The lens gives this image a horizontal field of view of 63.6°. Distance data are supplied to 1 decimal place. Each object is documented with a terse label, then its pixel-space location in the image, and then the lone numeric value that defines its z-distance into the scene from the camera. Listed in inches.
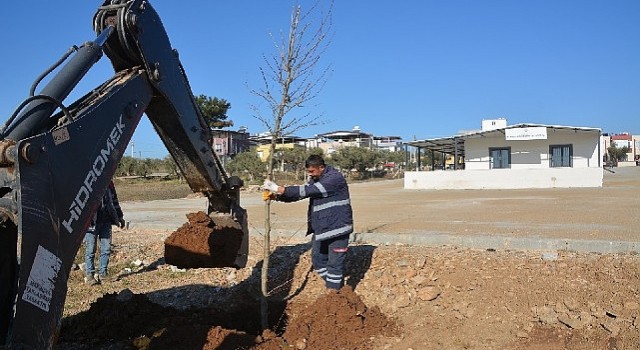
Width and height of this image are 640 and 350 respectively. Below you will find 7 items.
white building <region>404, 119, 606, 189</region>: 988.6
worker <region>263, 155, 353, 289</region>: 204.7
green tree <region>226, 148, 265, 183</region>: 1690.5
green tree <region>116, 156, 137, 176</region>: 1658.5
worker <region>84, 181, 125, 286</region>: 279.3
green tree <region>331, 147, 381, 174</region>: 1978.3
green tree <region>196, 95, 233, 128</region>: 1748.3
